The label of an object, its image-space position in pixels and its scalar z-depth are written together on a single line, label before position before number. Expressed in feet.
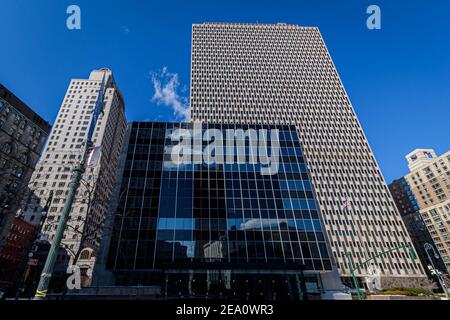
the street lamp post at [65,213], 28.14
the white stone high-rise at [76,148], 265.54
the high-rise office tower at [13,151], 158.71
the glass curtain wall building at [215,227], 108.58
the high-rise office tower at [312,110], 246.06
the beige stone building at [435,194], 300.81
